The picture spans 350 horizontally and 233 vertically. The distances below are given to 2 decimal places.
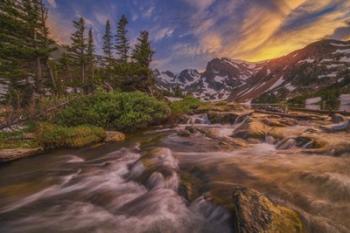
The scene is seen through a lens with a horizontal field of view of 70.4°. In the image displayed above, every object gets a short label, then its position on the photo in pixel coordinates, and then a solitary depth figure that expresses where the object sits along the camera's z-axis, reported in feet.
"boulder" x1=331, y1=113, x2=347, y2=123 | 56.45
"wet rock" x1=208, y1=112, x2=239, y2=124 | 71.96
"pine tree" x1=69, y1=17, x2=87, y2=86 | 161.79
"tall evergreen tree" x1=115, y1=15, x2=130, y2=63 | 197.47
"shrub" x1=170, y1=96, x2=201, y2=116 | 92.20
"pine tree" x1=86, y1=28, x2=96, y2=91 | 173.25
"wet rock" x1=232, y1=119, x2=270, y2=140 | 44.39
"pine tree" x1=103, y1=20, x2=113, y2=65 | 211.82
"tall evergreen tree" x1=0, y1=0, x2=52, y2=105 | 89.20
